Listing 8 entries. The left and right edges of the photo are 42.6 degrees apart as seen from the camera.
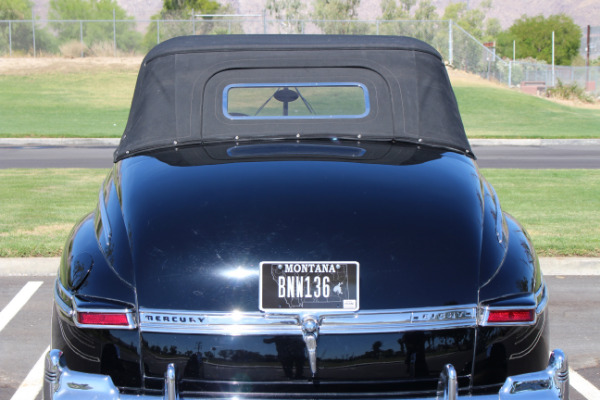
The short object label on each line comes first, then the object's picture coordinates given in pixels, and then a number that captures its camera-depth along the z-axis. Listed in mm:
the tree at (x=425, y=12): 87500
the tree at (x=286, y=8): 77312
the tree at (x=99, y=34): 48812
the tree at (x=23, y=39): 46062
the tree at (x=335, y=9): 67500
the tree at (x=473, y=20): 118312
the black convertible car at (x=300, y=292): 2645
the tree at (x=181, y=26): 46250
